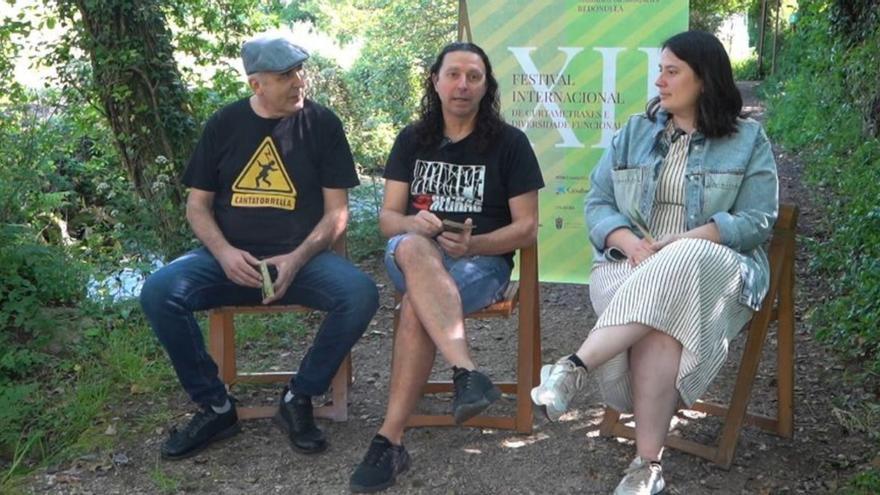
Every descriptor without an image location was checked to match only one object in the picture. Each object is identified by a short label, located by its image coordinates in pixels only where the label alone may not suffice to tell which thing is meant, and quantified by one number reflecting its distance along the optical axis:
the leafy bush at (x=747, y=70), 27.33
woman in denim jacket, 3.17
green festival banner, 4.86
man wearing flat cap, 3.71
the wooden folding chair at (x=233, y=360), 3.90
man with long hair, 3.46
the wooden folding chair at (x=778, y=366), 3.50
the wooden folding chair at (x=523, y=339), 3.77
